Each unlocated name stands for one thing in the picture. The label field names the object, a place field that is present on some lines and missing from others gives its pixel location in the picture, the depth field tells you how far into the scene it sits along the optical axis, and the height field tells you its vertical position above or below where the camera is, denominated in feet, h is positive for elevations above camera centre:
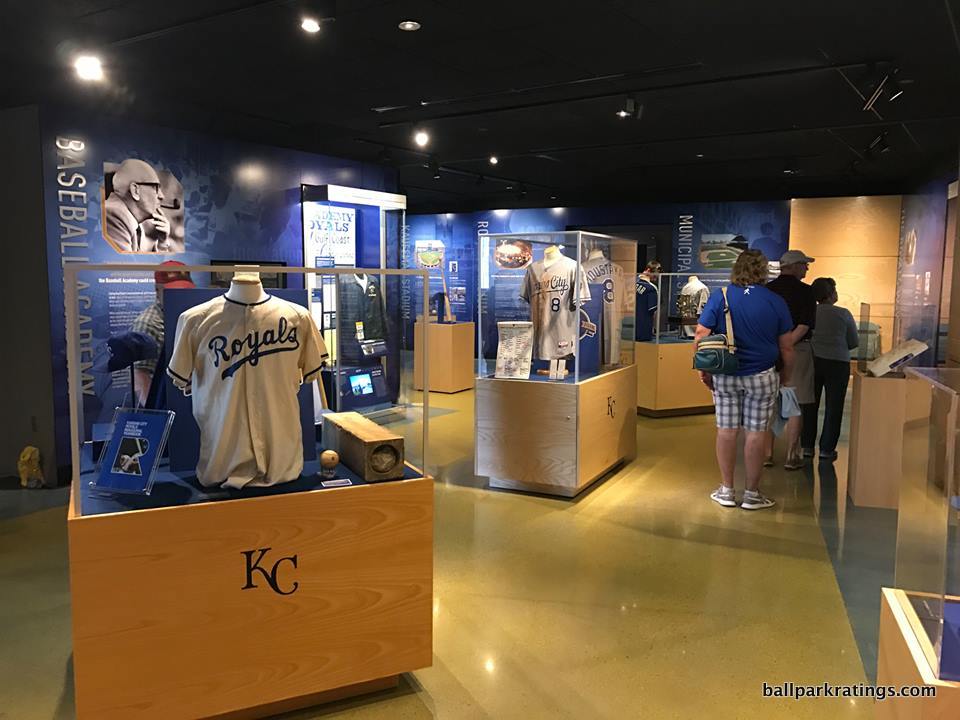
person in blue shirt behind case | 26.97 -0.50
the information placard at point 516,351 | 16.89 -1.35
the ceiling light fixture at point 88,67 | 14.48 +4.33
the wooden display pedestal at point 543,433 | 16.22 -3.15
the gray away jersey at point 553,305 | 16.61 -0.29
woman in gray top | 18.83 -1.24
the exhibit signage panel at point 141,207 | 17.26 +2.12
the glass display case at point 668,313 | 26.76 -0.73
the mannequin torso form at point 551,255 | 16.69 +0.82
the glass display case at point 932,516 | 4.84 -1.59
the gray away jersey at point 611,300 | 17.36 -0.20
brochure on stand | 7.78 -1.72
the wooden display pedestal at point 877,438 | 15.70 -3.05
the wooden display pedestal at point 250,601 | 7.32 -3.32
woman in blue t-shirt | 14.98 -1.18
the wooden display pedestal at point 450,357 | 31.19 -2.80
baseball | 8.62 -1.96
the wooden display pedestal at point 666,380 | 26.12 -3.08
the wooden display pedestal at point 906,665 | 4.68 -2.54
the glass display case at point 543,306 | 16.57 -0.32
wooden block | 8.58 -1.88
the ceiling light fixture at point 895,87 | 15.85 +4.75
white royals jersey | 8.04 -1.03
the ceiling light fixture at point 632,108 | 17.69 +4.41
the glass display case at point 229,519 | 7.39 -2.43
